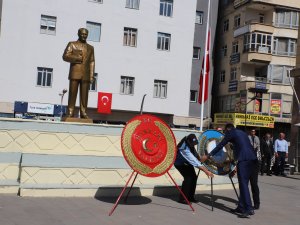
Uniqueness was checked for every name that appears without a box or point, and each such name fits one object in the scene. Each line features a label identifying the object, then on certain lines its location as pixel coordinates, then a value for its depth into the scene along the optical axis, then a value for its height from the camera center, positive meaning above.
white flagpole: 20.41 +1.70
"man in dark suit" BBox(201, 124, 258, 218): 9.14 -0.87
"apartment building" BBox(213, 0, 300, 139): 44.19 +5.57
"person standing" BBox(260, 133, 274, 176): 19.80 -1.45
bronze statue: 11.78 +1.03
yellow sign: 42.22 -0.20
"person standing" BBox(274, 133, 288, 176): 20.27 -1.41
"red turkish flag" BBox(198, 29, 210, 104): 20.55 +1.77
